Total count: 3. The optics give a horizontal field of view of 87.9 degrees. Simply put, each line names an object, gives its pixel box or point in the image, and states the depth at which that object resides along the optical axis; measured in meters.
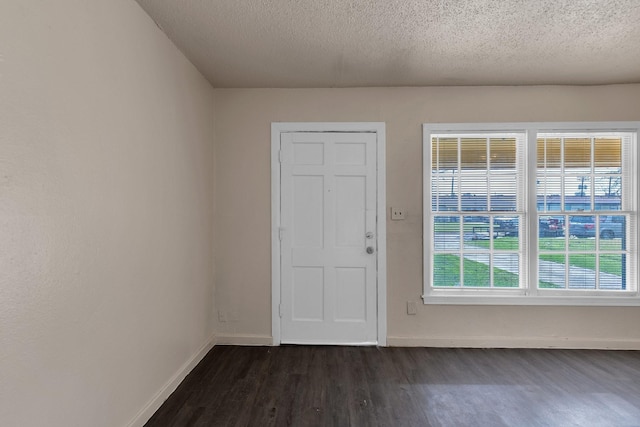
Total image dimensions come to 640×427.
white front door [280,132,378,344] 3.19
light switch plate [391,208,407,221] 3.19
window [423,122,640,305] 3.15
